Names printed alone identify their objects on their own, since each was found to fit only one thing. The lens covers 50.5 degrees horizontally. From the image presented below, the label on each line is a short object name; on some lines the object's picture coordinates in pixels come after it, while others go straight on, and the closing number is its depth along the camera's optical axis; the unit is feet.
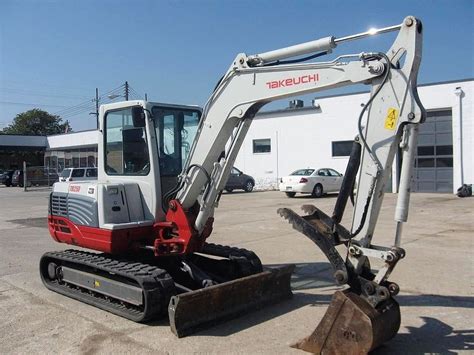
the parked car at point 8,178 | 153.48
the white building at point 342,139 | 81.92
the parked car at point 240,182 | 100.94
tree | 311.27
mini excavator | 15.78
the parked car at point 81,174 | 105.64
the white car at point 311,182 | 81.51
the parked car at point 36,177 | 145.79
